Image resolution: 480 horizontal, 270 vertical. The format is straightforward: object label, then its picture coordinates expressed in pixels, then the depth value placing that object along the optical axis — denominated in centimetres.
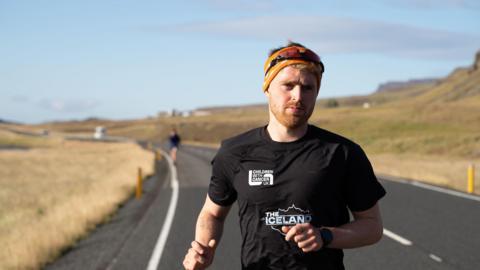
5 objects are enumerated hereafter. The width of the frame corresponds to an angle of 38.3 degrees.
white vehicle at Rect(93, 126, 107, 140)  12131
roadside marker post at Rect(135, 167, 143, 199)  2012
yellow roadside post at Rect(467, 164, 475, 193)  1935
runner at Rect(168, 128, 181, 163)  3331
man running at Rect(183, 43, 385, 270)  319
